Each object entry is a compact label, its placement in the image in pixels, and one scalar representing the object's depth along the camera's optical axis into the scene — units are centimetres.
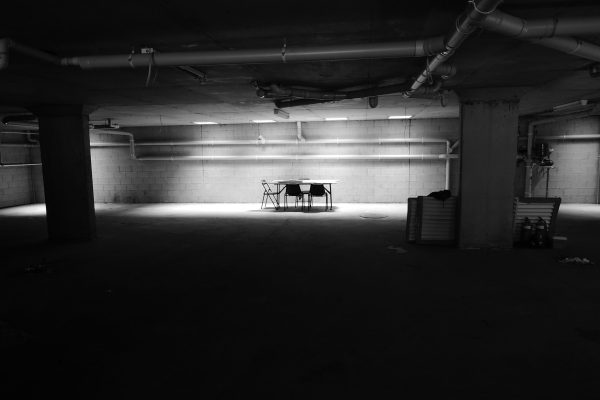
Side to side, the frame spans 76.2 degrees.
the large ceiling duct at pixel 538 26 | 257
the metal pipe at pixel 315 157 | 1075
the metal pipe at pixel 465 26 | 230
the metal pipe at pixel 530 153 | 988
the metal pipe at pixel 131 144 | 1177
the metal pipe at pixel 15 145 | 1104
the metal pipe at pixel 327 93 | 501
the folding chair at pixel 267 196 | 1113
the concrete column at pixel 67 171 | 660
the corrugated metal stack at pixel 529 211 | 589
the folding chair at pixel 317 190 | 983
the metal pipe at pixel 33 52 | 312
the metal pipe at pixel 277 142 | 1074
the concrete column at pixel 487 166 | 564
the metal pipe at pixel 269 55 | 319
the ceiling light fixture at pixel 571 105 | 753
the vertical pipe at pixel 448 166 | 1053
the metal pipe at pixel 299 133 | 1107
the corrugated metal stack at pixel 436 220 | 604
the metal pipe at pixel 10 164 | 1116
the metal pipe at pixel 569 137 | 1028
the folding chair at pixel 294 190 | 991
